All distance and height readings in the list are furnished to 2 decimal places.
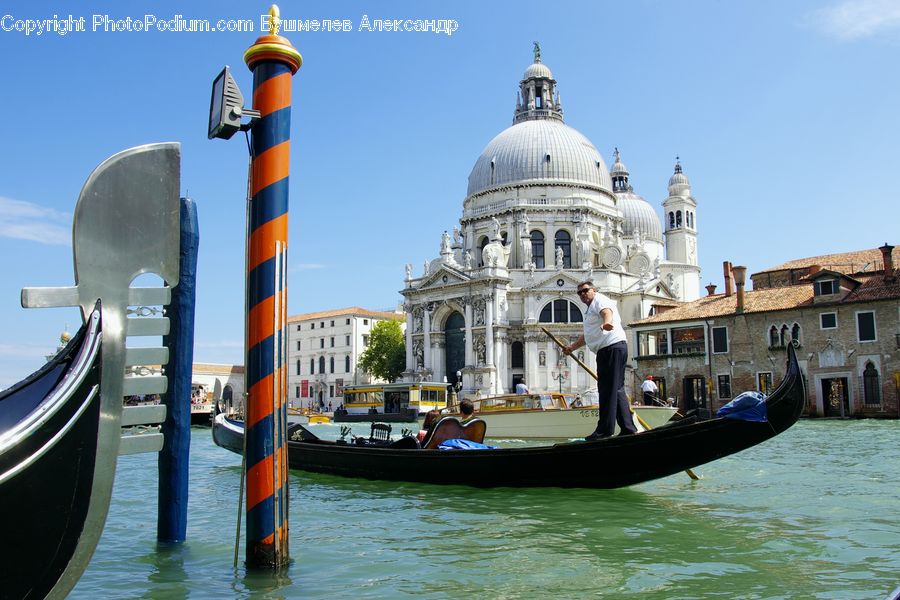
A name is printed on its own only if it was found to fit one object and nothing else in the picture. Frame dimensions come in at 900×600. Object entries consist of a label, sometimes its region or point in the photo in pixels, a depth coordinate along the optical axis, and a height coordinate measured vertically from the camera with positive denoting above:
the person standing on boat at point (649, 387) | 19.36 +0.03
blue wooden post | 4.87 +0.16
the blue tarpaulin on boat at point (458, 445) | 8.50 -0.55
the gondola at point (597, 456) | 7.00 -0.63
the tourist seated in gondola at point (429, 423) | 9.65 -0.39
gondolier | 6.76 +0.35
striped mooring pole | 4.29 +0.49
